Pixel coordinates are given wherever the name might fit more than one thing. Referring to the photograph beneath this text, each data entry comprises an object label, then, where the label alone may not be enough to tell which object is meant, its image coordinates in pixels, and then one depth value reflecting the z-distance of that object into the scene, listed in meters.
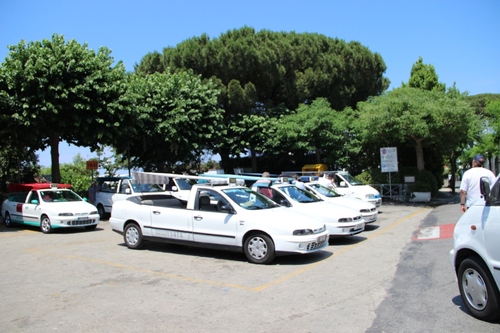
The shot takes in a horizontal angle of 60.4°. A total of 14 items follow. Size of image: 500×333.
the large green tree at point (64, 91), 16.88
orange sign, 23.52
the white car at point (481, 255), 4.79
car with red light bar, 14.09
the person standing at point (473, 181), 8.32
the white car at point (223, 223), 8.65
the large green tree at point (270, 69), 27.98
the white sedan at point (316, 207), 10.87
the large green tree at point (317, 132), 25.83
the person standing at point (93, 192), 19.39
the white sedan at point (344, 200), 13.23
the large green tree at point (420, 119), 20.92
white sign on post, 23.00
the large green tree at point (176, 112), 22.80
